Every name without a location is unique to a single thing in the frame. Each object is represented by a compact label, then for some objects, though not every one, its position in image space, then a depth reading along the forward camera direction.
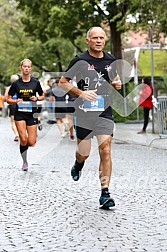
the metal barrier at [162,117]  18.28
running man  7.36
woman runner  11.15
